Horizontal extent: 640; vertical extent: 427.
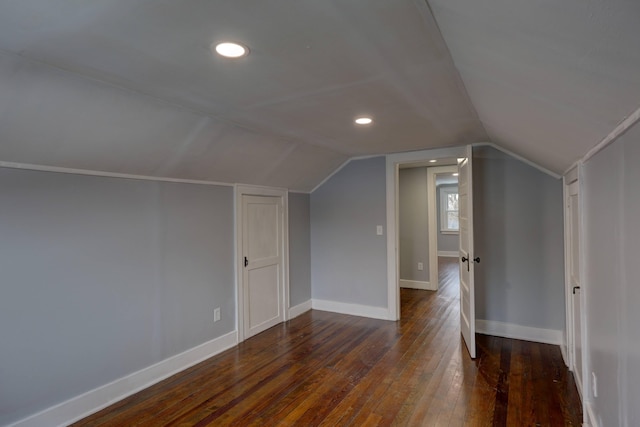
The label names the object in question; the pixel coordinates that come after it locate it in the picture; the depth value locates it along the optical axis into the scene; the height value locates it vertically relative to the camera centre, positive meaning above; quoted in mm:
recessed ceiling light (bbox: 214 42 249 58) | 1496 +750
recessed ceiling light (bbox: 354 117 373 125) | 2732 +780
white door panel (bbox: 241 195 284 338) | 3900 -510
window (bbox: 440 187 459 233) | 10828 +278
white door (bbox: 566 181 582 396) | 2594 -466
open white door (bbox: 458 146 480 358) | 3236 -363
